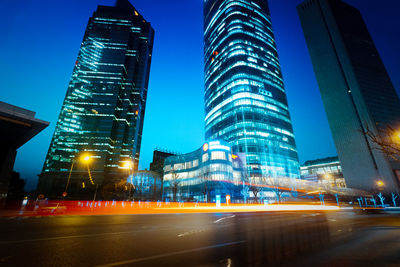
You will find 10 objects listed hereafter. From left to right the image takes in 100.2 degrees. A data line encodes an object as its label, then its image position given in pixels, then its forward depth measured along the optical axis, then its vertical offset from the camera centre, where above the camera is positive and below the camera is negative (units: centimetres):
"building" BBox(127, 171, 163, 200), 8288 +568
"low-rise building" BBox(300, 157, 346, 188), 10862 +1487
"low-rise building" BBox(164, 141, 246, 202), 5866 +747
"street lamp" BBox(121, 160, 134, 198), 12434 +2170
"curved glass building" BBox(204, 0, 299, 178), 8100 +5799
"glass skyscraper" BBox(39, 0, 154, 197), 10769 +6358
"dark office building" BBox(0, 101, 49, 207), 1412 +592
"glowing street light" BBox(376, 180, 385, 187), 7974 +455
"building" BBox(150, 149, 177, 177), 12988 +2965
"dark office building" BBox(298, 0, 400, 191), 8669 +5898
